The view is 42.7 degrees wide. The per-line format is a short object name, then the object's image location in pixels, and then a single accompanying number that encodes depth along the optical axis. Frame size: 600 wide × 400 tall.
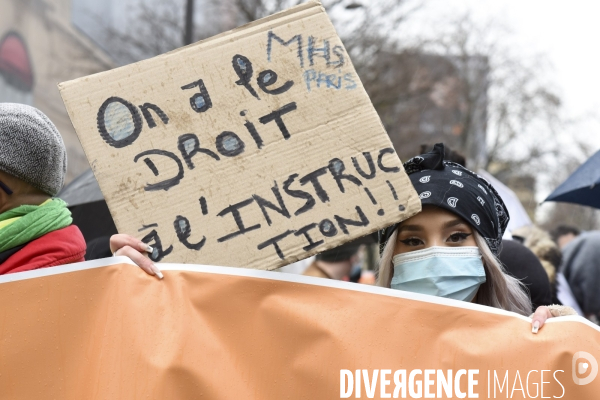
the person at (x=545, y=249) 4.97
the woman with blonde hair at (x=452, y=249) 2.40
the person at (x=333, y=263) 5.46
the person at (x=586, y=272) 6.51
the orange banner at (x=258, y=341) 1.89
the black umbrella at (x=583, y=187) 4.39
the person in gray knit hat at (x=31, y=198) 2.13
